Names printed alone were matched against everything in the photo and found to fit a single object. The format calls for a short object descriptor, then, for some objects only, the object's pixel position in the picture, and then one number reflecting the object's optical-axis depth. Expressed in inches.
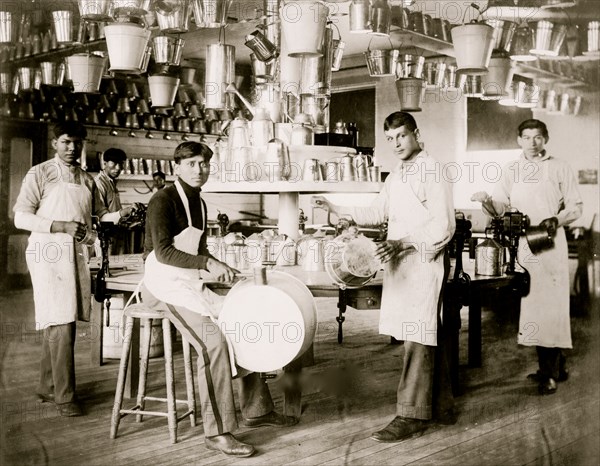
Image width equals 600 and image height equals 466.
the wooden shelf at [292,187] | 164.4
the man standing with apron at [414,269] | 134.0
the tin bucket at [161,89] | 185.0
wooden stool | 130.0
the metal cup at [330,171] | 170.4
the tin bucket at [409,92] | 188.1
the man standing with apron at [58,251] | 143.6
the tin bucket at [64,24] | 149.2
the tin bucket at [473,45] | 149.1
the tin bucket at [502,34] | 167.8
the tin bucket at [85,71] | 158.6
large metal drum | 124.0
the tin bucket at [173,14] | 142.9
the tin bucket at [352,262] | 136.5
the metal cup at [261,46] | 162.9
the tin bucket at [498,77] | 167.8
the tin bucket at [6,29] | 158.6
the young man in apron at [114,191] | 166.7
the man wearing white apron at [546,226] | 164.9
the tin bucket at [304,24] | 134.0
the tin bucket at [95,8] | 124.8
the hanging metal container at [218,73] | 158.9
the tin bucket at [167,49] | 169.0
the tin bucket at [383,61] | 187.0
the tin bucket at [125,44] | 140.0
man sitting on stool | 124.7
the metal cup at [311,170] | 168.1
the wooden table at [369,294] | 141.8
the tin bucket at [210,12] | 140.3
